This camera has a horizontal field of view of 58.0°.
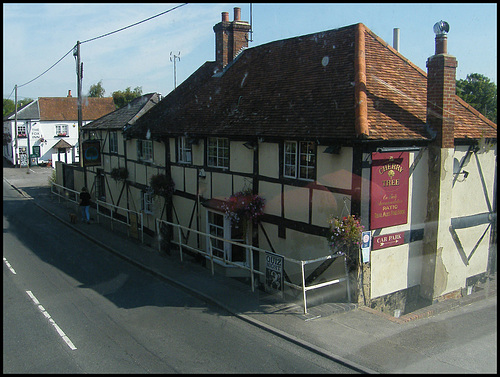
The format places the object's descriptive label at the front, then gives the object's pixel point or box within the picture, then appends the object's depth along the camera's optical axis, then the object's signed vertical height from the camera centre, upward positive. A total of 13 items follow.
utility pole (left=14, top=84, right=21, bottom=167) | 38.29 -0.52
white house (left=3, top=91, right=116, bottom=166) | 38.81 +1.55
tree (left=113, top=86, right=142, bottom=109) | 52.84 +6.11
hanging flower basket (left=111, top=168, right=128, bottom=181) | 18.30 -1.05
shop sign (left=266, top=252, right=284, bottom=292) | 9.38 -2.60
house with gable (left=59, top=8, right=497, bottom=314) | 9.26 -0.34
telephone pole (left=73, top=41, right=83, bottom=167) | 20.41 +3.64
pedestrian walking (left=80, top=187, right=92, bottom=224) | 17.88 -2.18
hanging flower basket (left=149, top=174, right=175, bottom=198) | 14.82 -1.22
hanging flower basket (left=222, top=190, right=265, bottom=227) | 10.98 -1.45
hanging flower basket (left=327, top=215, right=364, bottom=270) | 8.72 -1.65
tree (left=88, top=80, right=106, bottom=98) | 65.38 +8.39
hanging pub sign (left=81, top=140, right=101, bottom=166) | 19.44 -0.17
